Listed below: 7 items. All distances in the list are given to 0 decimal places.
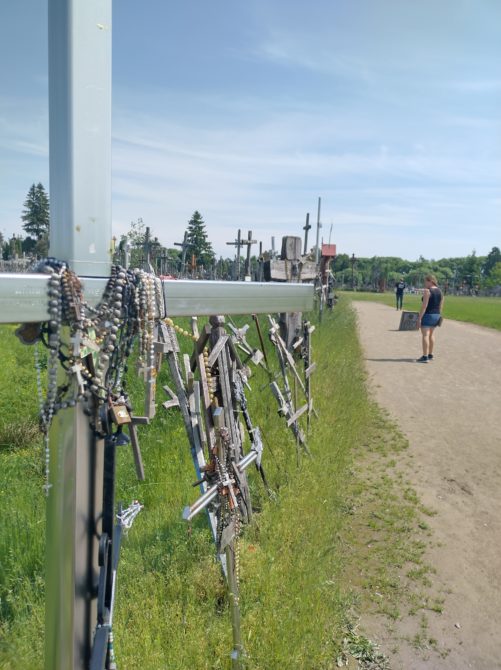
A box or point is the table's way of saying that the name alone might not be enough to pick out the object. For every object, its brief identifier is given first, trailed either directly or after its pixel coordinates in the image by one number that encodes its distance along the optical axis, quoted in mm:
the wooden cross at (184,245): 15981
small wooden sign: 19781
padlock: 1326
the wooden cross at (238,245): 13514
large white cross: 1143
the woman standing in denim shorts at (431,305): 12008
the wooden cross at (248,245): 12984
